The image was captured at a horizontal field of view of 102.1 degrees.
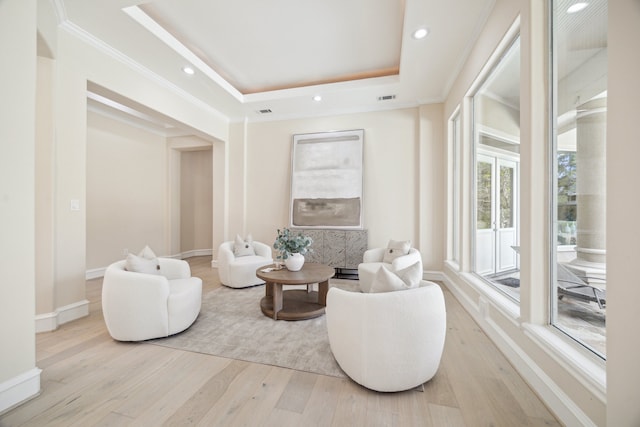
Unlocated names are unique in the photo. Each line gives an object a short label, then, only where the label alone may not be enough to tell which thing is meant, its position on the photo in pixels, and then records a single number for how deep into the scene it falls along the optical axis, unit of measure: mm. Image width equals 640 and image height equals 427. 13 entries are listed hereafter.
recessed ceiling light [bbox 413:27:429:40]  2727
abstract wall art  4895
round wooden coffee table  2787
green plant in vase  3129
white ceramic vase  3119
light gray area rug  2066
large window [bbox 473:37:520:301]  2403
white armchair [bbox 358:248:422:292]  3232
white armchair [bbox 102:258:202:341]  2262
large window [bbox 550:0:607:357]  1420
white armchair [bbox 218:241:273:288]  3863
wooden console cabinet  4688
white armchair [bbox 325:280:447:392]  1640
